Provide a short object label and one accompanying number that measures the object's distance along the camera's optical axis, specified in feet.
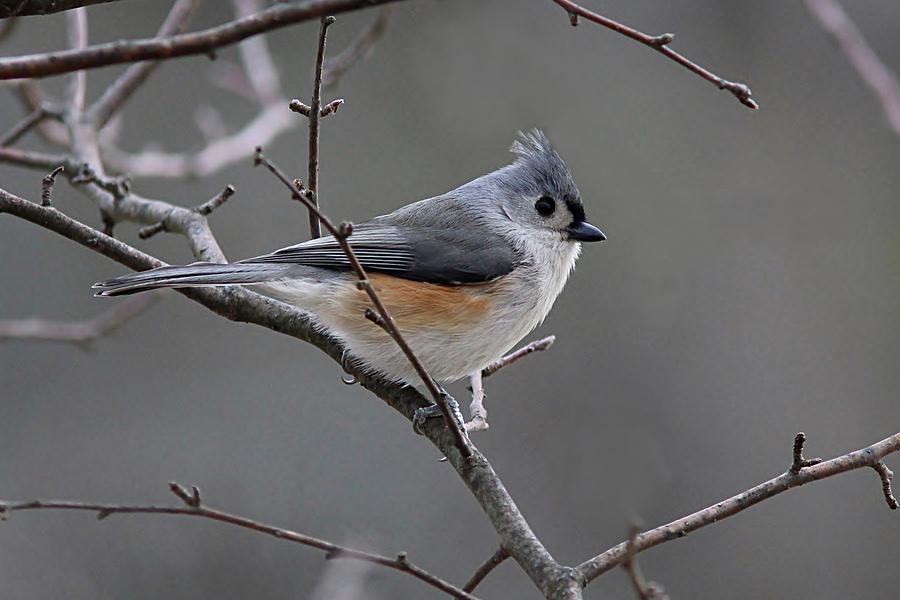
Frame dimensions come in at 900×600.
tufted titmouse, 18.17
